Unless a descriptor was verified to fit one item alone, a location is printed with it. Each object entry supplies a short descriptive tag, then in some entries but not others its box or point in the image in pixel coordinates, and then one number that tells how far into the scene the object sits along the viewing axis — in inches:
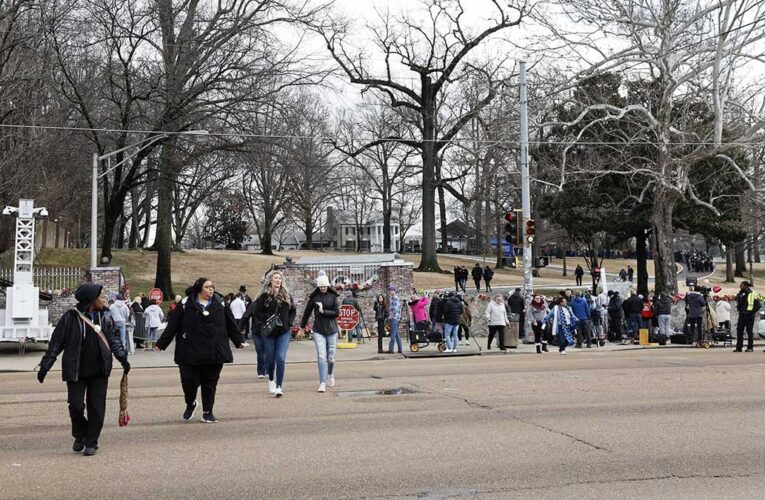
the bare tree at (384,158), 2399.1
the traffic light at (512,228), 963.8
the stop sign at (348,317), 847.1
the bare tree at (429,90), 1889.8
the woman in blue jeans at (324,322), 488.4
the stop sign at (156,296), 994.1
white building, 4394.9
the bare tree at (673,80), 1120.8
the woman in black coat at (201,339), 374.9
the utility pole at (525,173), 995.9
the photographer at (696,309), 925.2
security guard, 794.2
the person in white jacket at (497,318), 898.7
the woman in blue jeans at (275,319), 461.1
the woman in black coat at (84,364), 315.6
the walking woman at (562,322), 877.8
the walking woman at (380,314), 887.1
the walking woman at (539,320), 902.4
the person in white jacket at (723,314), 996.6
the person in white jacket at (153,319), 944.3
